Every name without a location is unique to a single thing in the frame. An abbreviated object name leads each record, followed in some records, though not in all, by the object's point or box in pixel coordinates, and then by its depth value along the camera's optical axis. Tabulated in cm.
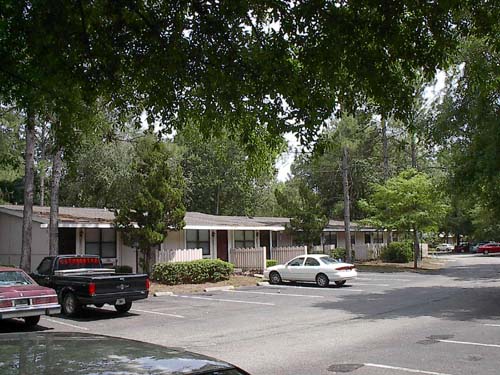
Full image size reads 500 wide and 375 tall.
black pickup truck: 1424
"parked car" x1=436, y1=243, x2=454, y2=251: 7456
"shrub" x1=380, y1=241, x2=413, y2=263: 3909
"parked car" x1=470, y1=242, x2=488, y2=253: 7060
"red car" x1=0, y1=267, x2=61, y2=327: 1202
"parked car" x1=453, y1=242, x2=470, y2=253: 7388
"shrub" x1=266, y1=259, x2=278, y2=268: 3012
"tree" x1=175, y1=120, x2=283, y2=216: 5341
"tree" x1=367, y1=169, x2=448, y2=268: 3194
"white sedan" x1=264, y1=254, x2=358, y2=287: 2350
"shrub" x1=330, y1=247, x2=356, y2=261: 3803
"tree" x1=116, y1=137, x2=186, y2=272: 2245
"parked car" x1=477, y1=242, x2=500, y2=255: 6462
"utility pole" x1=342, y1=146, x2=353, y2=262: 3518
